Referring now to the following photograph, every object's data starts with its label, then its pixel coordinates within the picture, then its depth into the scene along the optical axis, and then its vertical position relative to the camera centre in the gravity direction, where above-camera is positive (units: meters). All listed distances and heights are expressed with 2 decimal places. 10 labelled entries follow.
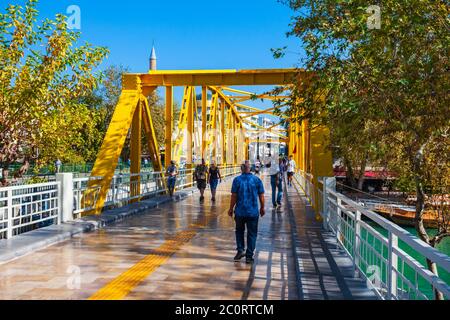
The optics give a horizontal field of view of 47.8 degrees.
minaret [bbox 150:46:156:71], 69.31 +13.82
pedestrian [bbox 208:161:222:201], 17.77 -0.65
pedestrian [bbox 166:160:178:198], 18.66 -0.68
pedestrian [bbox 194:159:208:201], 17.84 -0.64
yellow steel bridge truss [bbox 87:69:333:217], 13.06 +1.39
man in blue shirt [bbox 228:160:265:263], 7.42 -0.75
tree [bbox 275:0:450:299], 8.05 +1.44
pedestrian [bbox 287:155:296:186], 26.33 -0.44
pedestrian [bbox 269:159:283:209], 14.84 -0.63
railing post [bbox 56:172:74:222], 10.72 -0.77
